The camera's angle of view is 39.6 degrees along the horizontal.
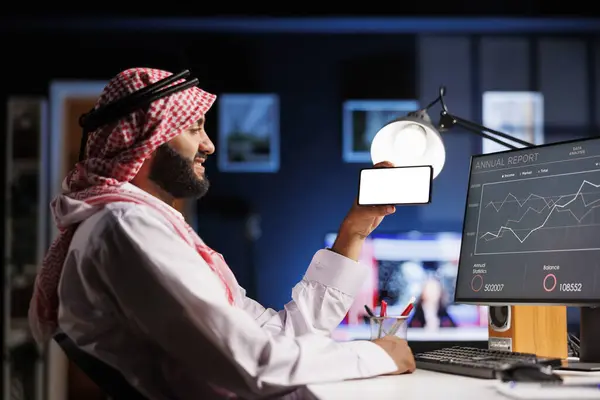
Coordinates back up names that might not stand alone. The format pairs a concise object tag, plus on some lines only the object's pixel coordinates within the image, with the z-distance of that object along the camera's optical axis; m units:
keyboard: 1.57
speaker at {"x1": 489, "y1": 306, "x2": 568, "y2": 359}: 1.88
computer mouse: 1.29
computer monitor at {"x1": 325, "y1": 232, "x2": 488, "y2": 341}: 4.93
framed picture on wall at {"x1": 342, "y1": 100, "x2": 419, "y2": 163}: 5.52
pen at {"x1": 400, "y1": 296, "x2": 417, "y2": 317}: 1.82
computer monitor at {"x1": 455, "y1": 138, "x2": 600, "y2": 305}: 1.69
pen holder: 1.83
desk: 1.34
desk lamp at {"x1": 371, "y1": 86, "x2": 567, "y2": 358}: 2.16
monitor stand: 1.75
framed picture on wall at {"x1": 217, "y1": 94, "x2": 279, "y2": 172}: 5.48
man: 1.46
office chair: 1.40
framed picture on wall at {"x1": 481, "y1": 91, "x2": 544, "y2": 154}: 5.54
